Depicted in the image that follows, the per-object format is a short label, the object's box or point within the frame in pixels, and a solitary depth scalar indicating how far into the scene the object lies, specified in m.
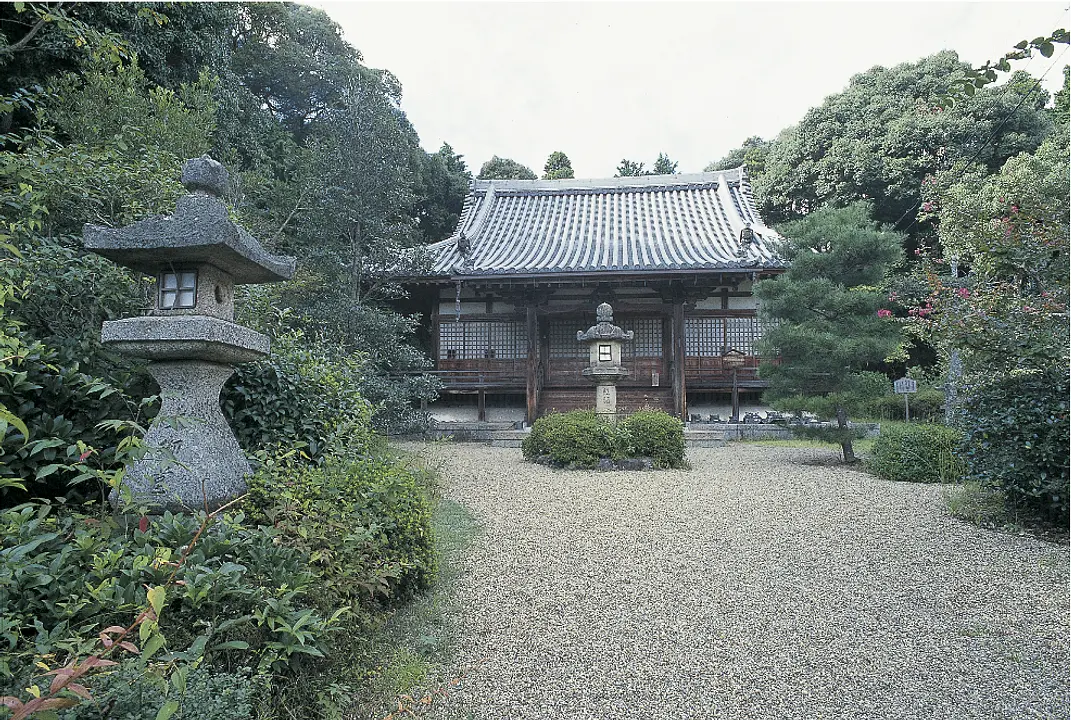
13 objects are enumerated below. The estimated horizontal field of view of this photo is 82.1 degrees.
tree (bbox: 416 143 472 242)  21.77
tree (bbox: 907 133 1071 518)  4.59
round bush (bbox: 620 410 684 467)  8.47
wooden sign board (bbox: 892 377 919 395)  10.29
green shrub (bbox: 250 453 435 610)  2.80
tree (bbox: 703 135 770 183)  26.22
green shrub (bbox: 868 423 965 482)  7.20
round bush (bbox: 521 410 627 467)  8.38
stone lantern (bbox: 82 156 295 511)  3.20
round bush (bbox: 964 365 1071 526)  4.66
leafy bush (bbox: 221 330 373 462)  4.25
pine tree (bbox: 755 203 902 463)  8.66
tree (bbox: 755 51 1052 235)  16.81
